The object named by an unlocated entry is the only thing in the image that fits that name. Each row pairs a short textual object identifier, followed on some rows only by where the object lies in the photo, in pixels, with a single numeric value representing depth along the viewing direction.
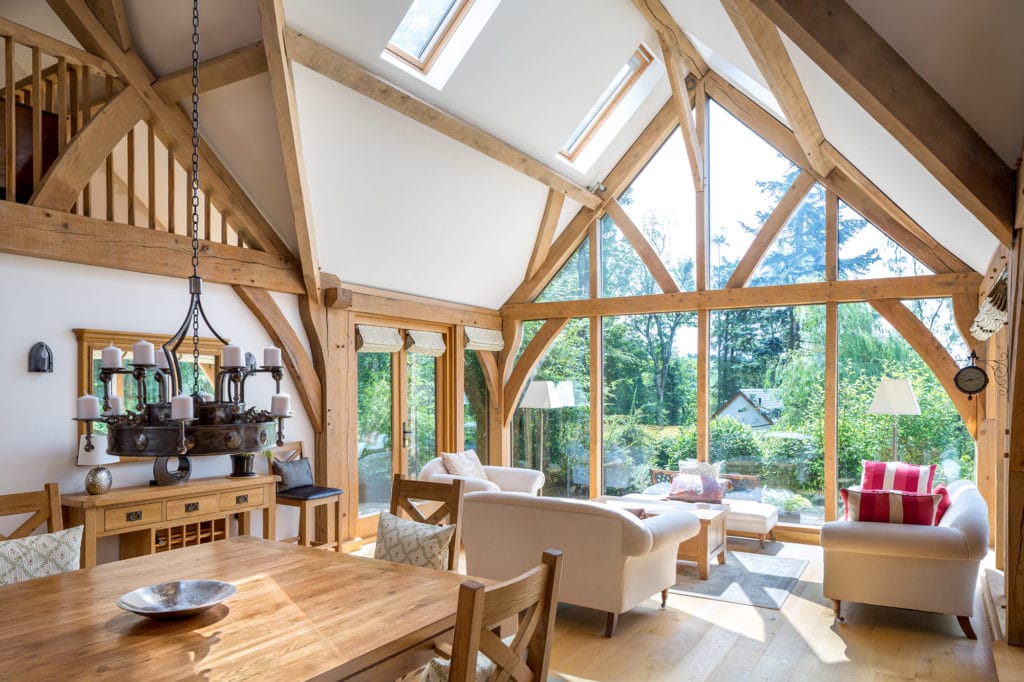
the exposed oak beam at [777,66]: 3.94
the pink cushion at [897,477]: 5.79
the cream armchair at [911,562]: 4.10
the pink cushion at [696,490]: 6.60
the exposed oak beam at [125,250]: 4.20
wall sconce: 4.30
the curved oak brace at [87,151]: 4.38
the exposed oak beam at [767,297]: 6.49
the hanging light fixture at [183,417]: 2.27
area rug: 5.06
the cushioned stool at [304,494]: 5.61
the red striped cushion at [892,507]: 4.33
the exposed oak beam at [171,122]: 4.66
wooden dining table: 1.93
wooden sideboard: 4.31
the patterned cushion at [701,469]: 6.94
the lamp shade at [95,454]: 4.45
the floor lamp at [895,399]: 5.96
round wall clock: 5.74
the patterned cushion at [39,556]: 2.84
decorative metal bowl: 2.24
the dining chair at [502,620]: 1.67
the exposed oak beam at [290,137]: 4.35
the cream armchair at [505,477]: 6.70
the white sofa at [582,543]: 4.25
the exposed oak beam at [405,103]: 4.69
